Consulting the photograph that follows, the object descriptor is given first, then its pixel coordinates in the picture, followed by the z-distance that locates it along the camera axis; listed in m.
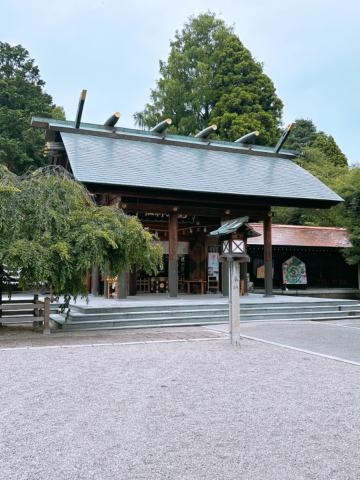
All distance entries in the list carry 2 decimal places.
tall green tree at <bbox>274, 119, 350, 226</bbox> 24.59
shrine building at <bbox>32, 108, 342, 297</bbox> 13.28
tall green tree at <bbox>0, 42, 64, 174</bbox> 24.44
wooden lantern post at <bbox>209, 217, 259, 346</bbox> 8.06
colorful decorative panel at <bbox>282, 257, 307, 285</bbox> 21.48
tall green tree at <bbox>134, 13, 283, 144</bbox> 29.28
